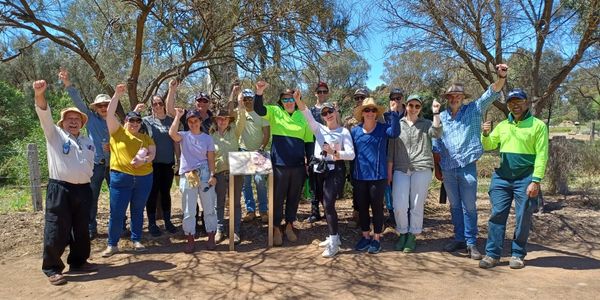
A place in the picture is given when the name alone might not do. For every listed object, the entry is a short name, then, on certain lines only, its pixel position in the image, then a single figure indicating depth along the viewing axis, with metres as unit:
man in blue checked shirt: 5.12
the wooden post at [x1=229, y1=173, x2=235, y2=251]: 5.37
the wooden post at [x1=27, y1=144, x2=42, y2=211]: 7.42
